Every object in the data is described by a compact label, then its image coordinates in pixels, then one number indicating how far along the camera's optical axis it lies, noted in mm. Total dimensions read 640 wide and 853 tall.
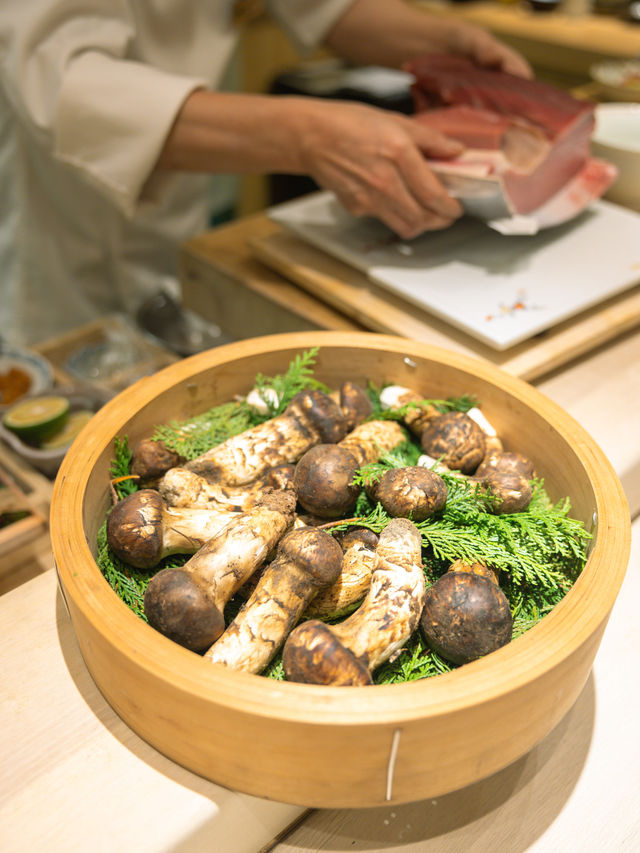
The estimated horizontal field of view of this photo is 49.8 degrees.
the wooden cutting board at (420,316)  1237
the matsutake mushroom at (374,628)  638
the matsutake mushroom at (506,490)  842
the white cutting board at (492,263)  1255
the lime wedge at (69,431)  1378
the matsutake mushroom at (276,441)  900
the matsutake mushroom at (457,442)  922
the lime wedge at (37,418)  1348
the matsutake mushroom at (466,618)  695
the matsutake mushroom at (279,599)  681
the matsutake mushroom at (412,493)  799
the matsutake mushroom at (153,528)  764
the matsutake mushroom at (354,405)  983
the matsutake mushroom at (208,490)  843
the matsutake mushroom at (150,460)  884
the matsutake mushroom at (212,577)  668
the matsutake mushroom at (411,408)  994
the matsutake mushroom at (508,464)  904
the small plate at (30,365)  1562
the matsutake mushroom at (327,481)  799
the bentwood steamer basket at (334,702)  579
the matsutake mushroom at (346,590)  765
